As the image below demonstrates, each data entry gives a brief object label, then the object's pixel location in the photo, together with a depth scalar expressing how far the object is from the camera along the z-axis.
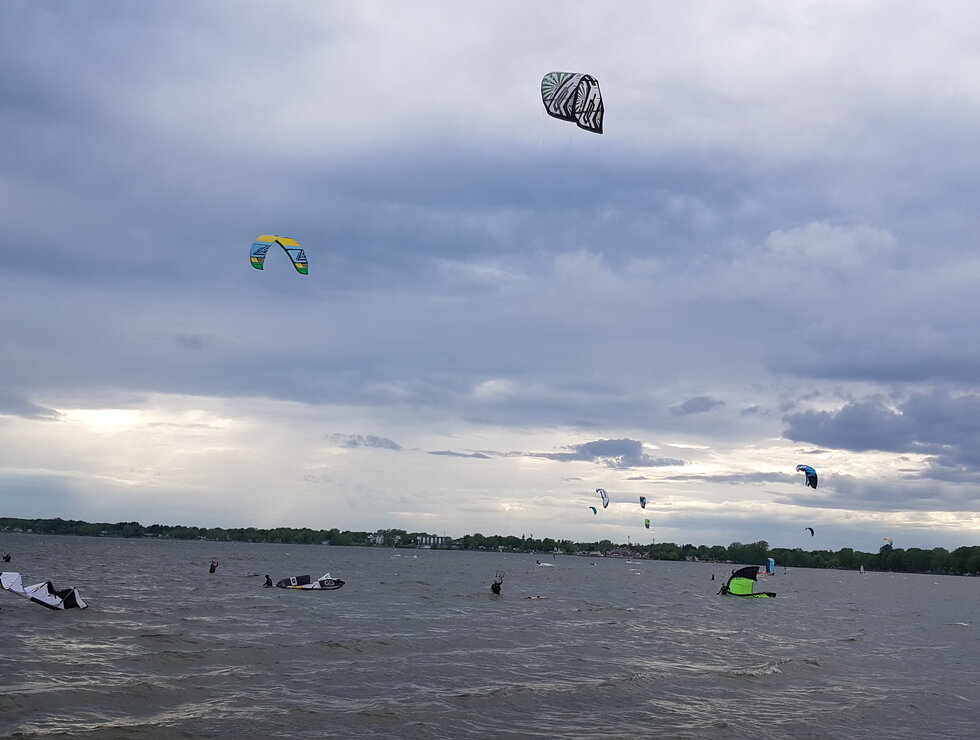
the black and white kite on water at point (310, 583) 57.47
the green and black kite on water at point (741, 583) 69.44
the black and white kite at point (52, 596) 37.19
